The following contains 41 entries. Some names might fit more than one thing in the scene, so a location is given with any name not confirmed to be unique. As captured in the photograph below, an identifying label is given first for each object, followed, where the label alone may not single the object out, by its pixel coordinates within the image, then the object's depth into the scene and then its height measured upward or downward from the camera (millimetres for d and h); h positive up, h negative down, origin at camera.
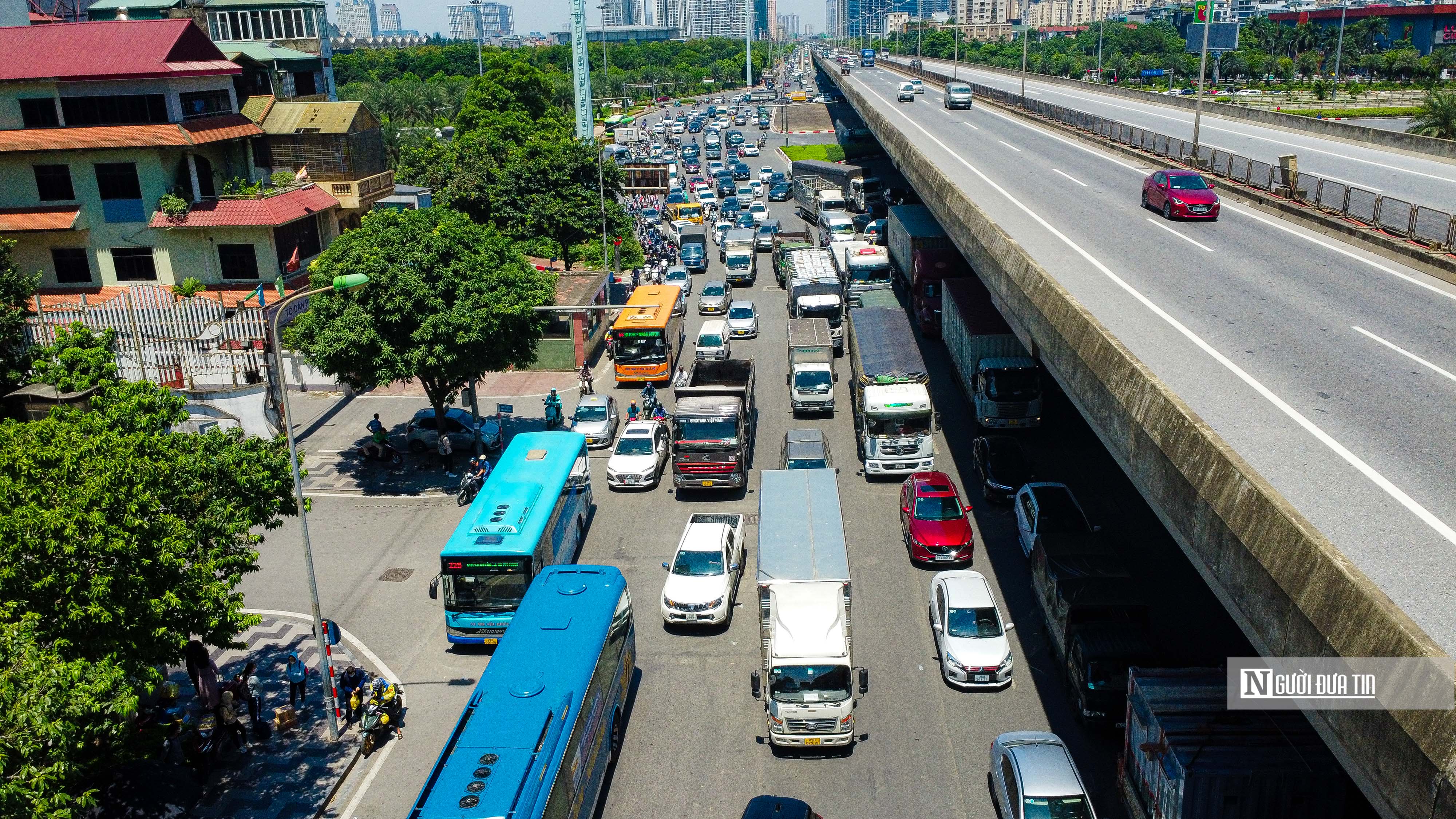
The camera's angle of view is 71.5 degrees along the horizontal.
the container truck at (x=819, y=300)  43062 -8428
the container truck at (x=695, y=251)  59406 -8630
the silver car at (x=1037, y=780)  14945 -10019
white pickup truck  22203 -10389
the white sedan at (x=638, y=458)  30125 -10404
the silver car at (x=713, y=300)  49344 -9514
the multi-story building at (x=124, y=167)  41969 -2043
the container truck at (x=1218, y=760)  13227 -8684
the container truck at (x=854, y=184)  71938 -6353
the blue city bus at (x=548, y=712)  13367 -8621
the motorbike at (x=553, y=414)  34406 -10167
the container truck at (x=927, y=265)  42531 -7148
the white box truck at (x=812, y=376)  34750 -9293
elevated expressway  9727 -4723
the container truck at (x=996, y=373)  31125 -8507
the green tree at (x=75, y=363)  22531 -5362
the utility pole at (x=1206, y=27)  33969 +1753
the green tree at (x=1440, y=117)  54000 -2278
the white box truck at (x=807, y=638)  17797 -9468
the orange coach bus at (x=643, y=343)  38781 -8965
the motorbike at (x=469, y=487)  29781 -10758
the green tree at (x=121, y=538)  13336 -5793
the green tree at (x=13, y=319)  30594 -5850
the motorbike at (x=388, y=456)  33031 -10891
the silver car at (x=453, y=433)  33062 -10320
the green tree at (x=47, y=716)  10828 -6473
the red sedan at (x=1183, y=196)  29828 -3248
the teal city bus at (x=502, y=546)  20953 -8904
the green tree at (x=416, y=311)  28719 -5678
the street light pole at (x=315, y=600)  18531 -8834
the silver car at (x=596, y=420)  33750 -10351
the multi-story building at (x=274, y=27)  59469 +5004
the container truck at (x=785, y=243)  57281 -8311
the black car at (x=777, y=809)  14969 -10184
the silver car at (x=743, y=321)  46156 -9866
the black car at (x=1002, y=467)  27844 -10191
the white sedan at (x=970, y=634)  19719 -10494
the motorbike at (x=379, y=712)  18734 -10810
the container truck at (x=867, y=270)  46188 -7779
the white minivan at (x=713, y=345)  40219 -9430
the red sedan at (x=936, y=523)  24391 -10197
